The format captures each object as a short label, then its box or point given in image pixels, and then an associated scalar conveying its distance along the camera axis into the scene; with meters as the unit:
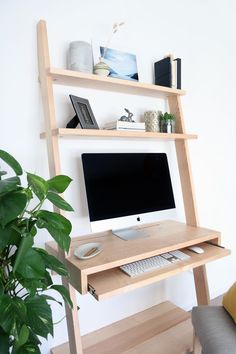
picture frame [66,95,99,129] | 1.42
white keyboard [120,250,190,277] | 1.25
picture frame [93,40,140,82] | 1.61
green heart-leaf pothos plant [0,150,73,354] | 0.79
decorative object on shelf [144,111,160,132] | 1.72
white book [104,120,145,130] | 1.51
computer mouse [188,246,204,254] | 1.50
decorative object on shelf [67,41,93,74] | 1.44
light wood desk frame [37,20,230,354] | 1.20
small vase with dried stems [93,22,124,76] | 1.48
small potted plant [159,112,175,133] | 1.74
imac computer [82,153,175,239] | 1.40
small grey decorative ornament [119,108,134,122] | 1.60
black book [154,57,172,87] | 1.75
